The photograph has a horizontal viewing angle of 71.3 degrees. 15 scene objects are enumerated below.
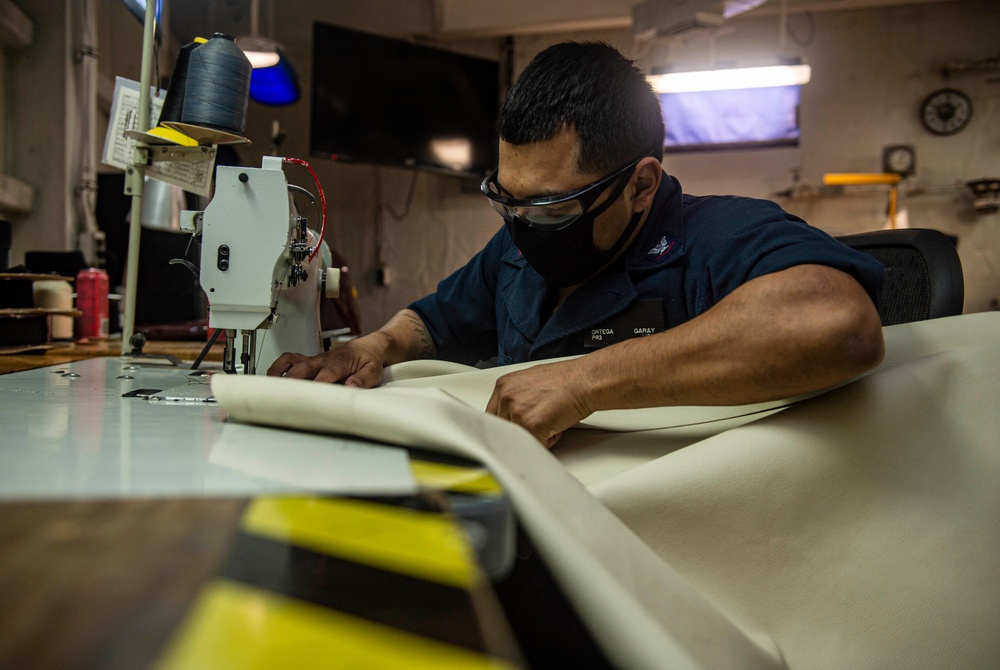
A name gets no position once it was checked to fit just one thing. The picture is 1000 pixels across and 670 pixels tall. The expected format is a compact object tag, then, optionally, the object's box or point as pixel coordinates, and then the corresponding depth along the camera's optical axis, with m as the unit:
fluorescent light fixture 3.82
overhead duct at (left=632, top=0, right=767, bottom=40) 3.71
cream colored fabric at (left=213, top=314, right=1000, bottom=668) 0.60
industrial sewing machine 1.13
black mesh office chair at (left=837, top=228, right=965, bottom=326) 1.18
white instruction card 1.70
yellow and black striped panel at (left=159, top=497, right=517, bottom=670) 0.30
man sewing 0.80
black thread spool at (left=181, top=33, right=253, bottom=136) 1.25
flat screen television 4.39
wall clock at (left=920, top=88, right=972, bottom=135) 4.55
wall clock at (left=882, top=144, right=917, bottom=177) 4.61
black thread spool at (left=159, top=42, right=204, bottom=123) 1.37
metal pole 1.60
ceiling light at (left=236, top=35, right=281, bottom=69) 3.54
